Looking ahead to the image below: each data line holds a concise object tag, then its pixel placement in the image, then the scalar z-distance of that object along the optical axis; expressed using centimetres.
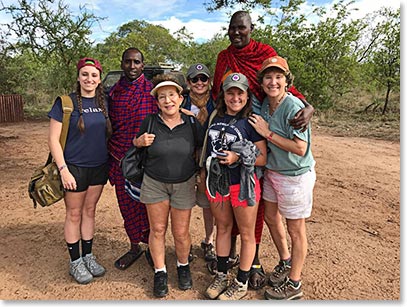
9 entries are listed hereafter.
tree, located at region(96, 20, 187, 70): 2064
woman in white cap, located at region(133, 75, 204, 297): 247
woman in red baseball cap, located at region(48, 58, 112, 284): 258
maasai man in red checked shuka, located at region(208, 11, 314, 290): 263
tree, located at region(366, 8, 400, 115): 1245
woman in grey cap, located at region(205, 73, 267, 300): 234
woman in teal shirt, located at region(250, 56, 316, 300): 233
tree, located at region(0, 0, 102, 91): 1250
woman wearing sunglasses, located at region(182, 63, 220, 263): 272
